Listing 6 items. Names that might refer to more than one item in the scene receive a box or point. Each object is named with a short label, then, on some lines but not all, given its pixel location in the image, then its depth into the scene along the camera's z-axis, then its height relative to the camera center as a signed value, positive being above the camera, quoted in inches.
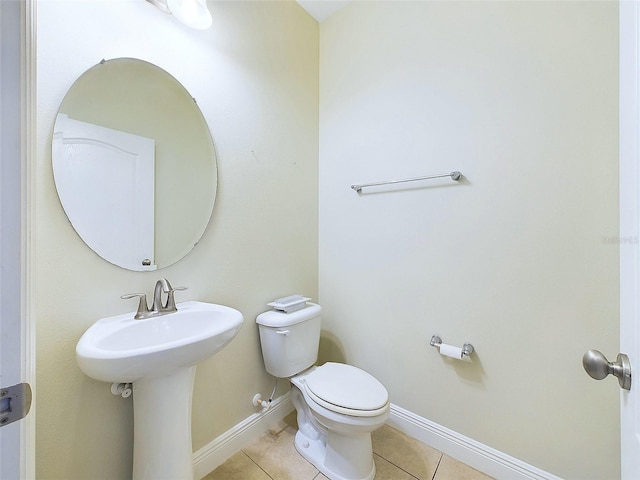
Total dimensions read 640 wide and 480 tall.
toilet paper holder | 50.4 -20.7
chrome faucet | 40.3 -9.6
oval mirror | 36.5 +11.9
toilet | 44.6 -27.7
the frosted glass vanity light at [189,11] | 41.8 +36.7
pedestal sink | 31.2 -15.5
